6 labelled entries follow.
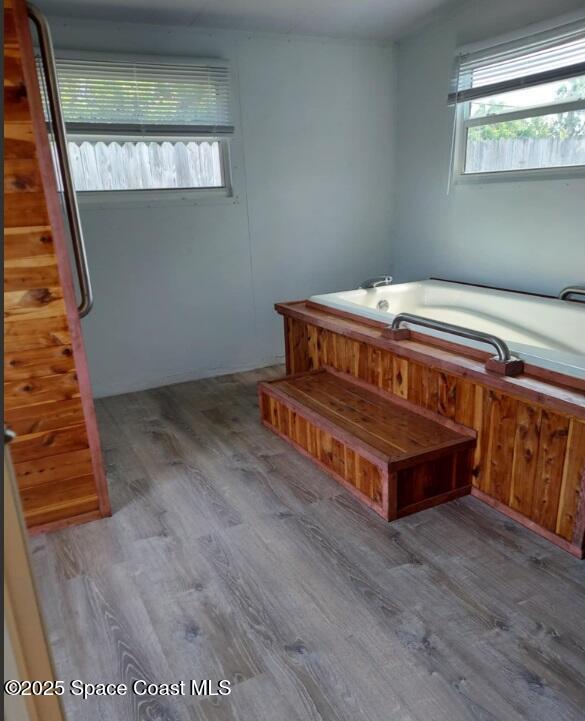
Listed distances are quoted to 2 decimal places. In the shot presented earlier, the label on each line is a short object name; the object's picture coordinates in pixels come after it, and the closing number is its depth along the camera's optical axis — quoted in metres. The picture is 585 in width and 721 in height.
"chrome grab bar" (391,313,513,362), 1.93
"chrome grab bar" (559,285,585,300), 2.64
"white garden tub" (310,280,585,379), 2.30
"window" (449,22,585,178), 2.63
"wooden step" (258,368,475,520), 1.96
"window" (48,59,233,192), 2.90
